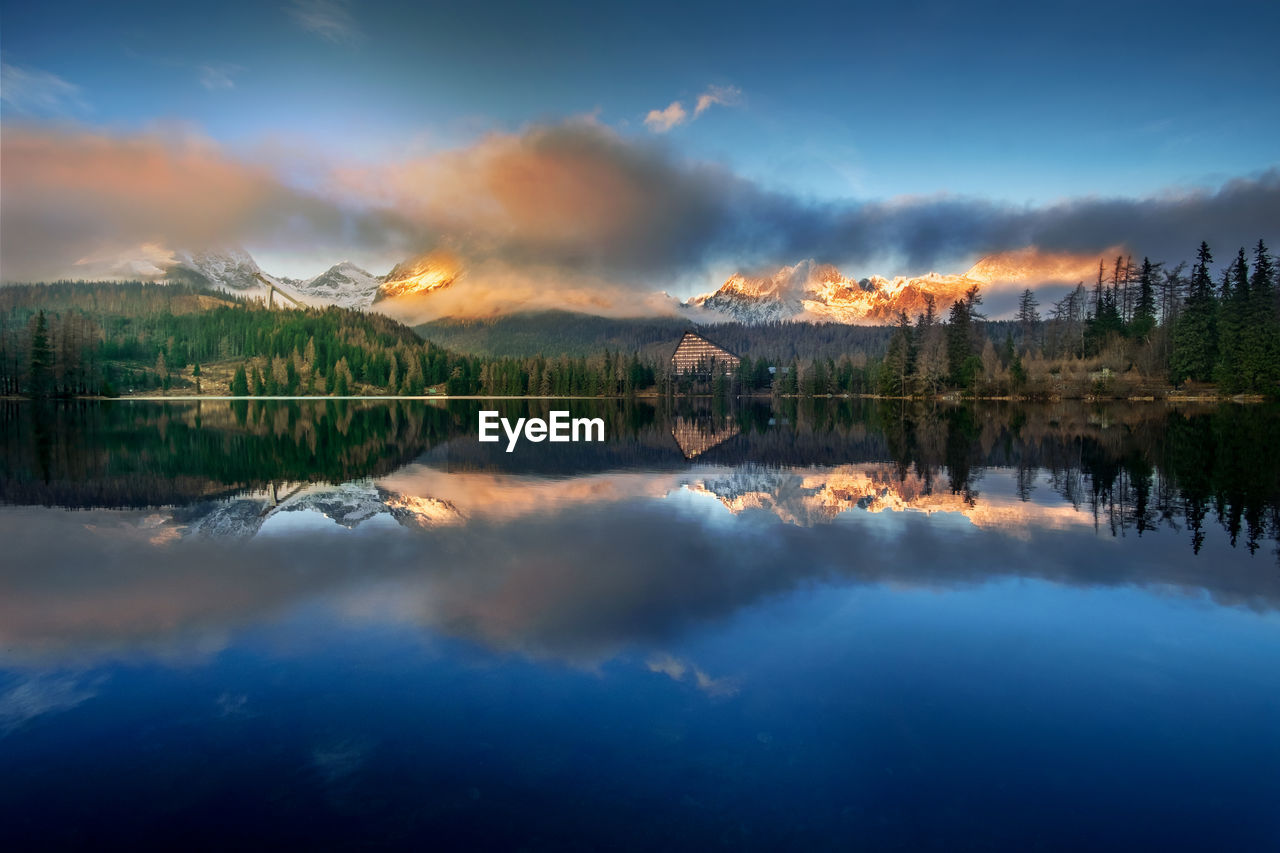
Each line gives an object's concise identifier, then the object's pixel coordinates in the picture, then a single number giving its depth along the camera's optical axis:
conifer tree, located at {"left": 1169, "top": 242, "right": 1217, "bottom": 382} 89.25
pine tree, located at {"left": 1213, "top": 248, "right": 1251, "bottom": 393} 83.38
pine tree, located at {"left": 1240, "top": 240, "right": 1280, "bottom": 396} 80.50
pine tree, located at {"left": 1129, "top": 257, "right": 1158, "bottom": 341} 103.94
